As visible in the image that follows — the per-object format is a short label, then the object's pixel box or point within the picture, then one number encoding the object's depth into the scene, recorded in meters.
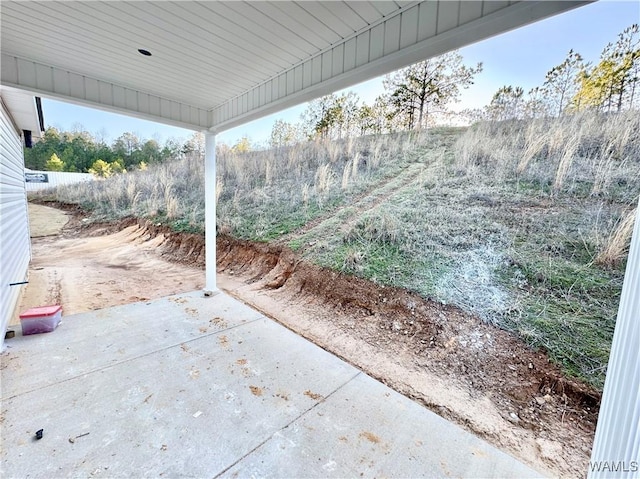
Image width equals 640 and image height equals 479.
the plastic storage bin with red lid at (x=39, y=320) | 2.64
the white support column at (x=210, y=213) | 3.94
